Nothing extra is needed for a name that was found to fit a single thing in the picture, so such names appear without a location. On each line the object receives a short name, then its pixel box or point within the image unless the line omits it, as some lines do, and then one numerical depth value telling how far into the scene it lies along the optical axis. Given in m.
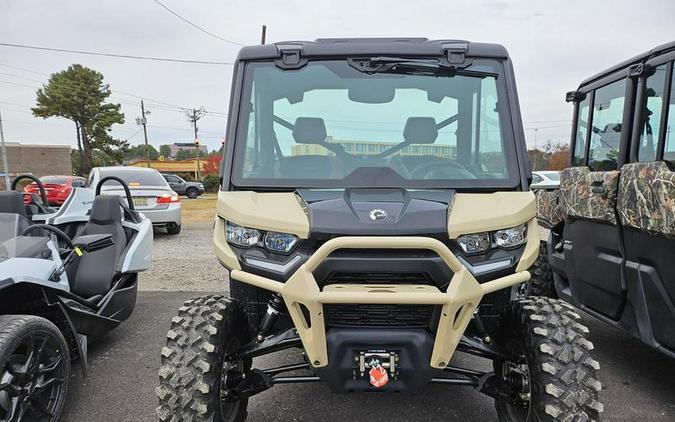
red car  13.42
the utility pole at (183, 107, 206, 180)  58.22
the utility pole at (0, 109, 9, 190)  32.79
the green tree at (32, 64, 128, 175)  45.28
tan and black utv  2.18
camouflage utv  3.09
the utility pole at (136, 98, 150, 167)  56.03
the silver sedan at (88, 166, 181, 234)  10.06
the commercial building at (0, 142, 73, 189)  49.97
